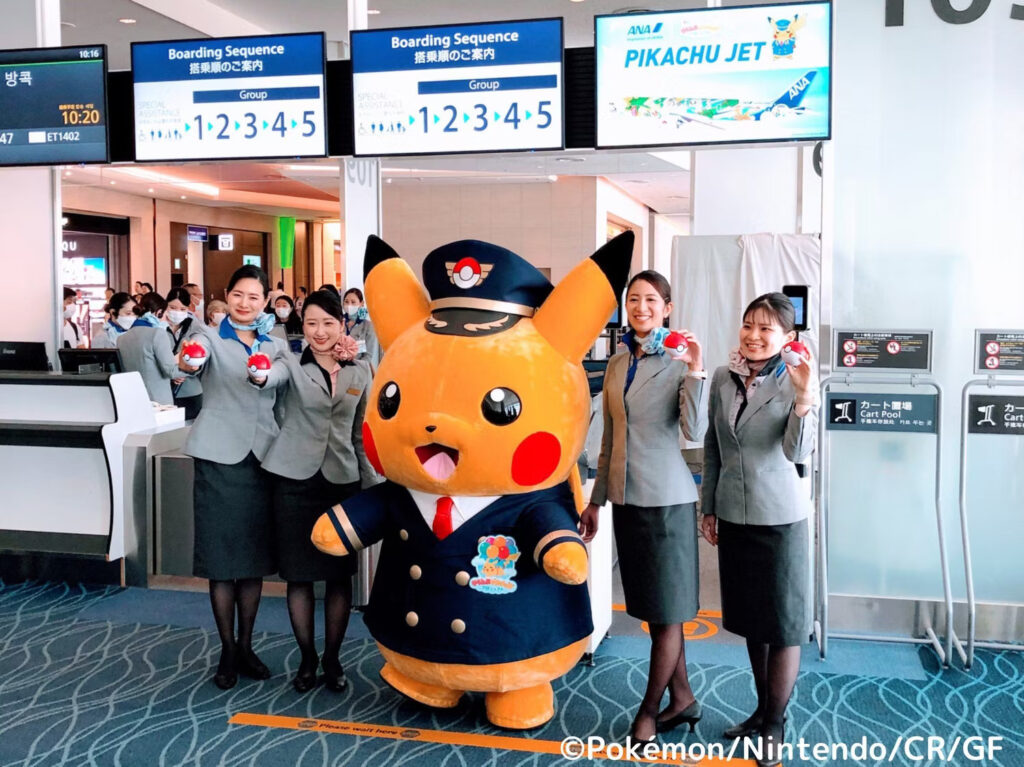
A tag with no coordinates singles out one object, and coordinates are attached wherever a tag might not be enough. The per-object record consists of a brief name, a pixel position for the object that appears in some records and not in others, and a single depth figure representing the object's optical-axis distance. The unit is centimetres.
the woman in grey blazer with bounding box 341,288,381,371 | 641
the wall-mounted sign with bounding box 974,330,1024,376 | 431
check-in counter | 512
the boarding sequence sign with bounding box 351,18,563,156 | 459
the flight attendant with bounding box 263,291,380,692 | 376
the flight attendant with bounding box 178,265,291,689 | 375
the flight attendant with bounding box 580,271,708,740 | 326
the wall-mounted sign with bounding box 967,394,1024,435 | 437
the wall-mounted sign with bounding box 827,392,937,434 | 434
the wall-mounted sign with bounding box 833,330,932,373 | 438
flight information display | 516
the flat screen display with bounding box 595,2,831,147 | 429
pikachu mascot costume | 317
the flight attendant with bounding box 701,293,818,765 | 312
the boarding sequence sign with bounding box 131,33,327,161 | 488
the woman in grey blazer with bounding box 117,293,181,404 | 694
